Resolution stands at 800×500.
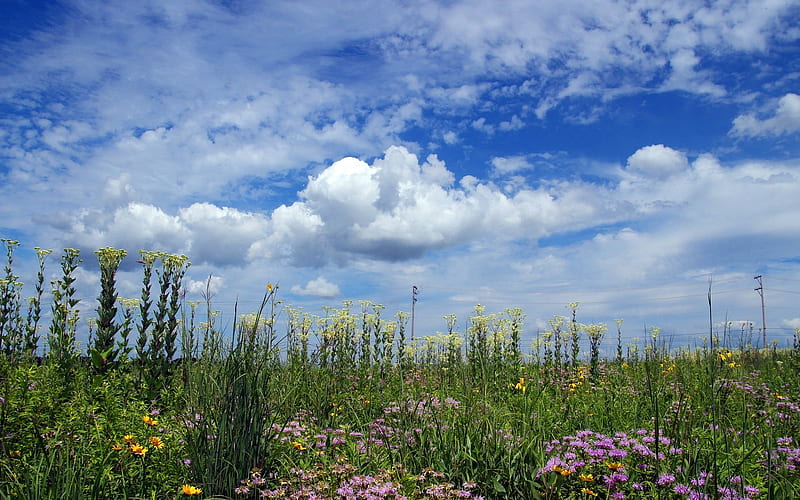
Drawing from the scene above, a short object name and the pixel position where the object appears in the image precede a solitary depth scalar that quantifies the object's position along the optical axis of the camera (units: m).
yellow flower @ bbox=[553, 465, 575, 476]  3.03
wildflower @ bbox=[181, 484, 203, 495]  2.93
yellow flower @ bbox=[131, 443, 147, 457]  3.20
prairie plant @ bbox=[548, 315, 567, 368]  10.10
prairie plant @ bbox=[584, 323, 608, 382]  8.95
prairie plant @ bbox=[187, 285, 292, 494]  3.44
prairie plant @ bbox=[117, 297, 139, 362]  6.37
